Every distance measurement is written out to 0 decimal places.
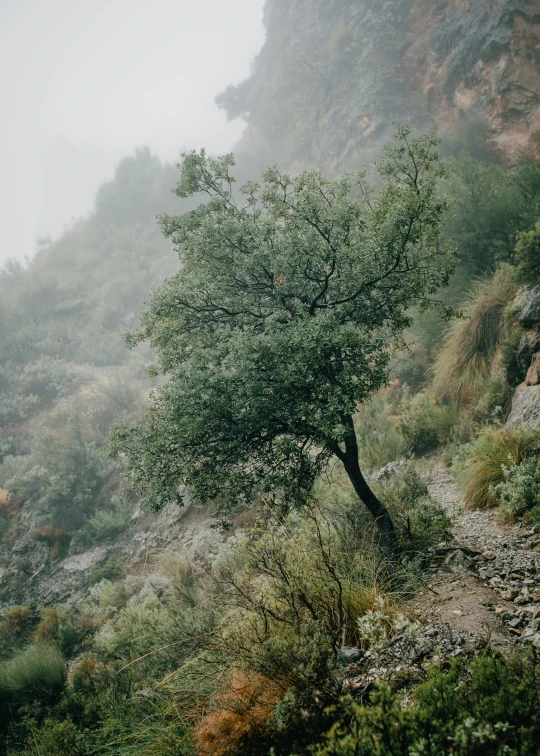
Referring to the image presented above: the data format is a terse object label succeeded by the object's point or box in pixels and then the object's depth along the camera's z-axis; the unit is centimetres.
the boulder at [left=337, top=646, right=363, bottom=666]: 306
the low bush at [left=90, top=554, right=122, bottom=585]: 993
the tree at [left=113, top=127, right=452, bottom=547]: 396
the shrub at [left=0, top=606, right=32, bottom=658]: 865
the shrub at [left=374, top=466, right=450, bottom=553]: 484
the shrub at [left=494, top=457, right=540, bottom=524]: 491
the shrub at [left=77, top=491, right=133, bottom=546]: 1125
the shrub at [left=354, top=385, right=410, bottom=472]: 898
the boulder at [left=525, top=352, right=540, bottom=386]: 674
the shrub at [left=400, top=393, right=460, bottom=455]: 872
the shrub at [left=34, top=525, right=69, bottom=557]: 1138
